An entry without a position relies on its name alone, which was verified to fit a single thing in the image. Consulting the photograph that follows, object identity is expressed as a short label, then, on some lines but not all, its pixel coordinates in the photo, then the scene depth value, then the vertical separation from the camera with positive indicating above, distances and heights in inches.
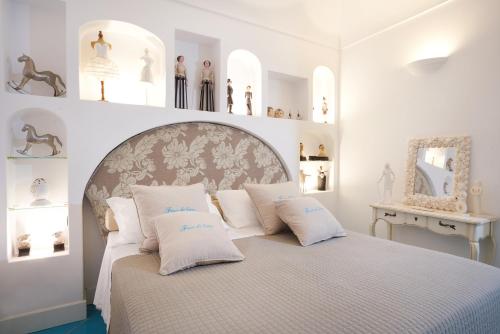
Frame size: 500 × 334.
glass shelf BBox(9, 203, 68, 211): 76.3 -12.7
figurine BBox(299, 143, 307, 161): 131.4 +3.4
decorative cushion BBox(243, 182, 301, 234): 84.0 -11.3
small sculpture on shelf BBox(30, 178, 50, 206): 78.8 -8.5
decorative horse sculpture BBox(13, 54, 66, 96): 76.7 +23.6
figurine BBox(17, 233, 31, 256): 76.2 -22.7
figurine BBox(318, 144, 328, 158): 140.4 +5.1
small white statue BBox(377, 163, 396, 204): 112.2 -8.5
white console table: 83.4 -19.4
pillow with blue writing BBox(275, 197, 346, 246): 75.2 -16.1
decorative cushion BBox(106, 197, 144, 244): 74.7 -15.8
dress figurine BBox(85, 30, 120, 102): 85.4 +29.2
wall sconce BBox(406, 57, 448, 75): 100.1 +34.8
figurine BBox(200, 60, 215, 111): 105.7 +27.0
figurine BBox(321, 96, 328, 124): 139.7 +25.6
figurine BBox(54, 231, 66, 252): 80.3 -22.8
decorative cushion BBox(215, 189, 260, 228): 90.6 -15.4
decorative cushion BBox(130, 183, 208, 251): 67.4 -10.7
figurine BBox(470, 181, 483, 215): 89.4 -10.8
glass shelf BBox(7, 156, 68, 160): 75.4 +0.8
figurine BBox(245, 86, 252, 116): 117.9 +25.3
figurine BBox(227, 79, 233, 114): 110.9 +25.6
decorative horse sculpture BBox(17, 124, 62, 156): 77.7 +6.1
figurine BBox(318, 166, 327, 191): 140.2 -9.2
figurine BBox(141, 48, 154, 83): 94.2 +30.3
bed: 39.0 -21.7
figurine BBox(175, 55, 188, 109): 100.0 +27.0
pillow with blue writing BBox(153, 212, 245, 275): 55.8 -16.7
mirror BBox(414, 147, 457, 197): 97.2 -3.3
